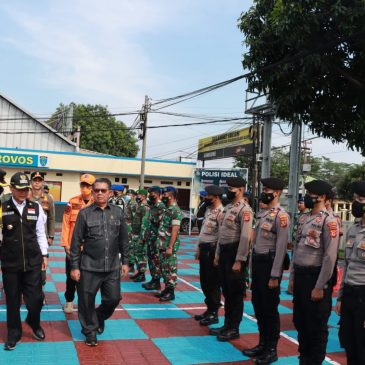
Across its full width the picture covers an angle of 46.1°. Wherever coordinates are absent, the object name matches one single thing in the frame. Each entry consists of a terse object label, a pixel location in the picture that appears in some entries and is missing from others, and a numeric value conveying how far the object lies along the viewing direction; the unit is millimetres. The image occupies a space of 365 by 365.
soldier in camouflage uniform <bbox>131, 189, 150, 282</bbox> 7973
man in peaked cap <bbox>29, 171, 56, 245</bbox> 6285
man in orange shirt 5516
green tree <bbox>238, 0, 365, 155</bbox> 8062
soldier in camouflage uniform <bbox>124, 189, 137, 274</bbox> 8267
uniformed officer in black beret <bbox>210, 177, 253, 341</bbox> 4809
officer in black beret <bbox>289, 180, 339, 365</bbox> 3637
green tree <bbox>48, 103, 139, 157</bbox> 44531
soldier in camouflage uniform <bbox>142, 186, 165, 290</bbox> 7312
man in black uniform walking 4523
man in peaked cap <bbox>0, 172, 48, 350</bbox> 4348
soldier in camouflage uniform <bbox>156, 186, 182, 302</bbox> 6707
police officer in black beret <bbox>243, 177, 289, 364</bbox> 4191
